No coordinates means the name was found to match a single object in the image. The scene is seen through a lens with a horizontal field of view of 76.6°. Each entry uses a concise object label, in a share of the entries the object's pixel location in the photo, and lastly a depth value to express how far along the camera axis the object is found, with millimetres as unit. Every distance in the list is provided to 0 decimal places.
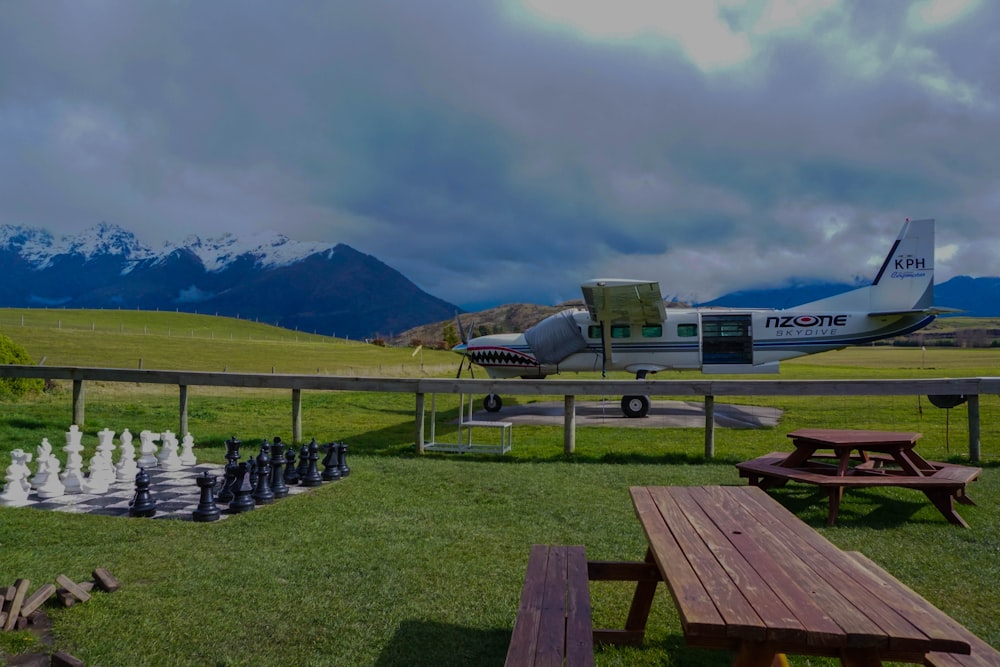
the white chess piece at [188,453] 8734
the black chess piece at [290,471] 7660
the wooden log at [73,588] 3924
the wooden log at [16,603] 3561
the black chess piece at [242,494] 6293
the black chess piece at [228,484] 6465
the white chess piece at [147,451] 8508
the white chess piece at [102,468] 7047
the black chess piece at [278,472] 6969
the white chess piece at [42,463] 6762
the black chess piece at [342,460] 8157
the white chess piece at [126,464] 7598
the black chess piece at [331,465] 7938
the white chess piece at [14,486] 6273
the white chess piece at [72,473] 7008
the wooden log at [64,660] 3111
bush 16047
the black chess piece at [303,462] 7684
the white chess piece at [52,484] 6664
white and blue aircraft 18328
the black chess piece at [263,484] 6629
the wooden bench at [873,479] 6062
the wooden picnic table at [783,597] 2088
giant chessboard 6322
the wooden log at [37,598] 3664
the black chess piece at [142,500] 6086
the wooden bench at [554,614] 2518
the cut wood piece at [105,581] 4148
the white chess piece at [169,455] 8328
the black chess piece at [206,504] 5930
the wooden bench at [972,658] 2682
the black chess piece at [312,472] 7598
